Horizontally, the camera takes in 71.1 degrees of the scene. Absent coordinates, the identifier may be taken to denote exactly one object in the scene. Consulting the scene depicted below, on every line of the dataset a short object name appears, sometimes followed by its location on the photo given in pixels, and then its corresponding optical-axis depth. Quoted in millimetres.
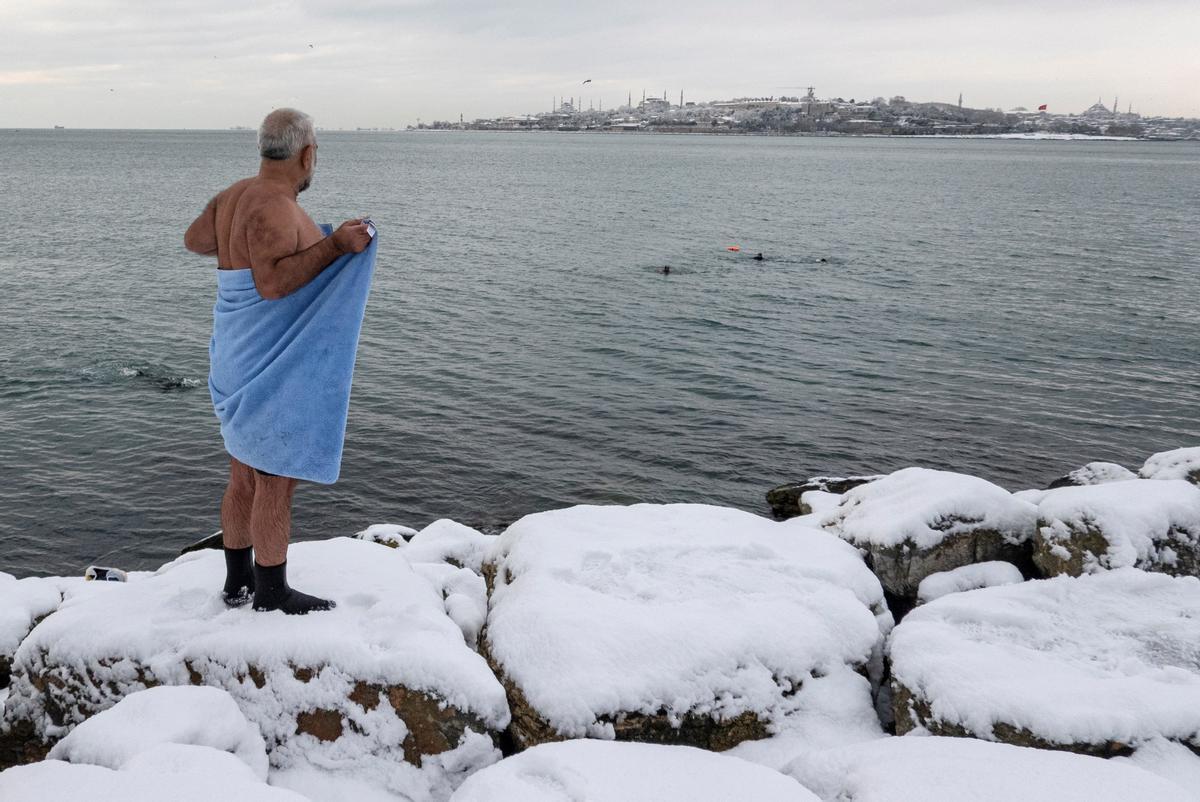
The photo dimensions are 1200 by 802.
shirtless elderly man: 4160
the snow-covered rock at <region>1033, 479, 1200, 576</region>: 7047
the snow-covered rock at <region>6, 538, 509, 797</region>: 4457
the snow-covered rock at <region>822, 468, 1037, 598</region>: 7609
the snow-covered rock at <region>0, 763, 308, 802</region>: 3322
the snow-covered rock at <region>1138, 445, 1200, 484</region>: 10680
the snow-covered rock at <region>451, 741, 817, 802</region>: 3633
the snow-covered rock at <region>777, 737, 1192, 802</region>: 3662
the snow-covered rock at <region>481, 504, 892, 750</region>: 4750
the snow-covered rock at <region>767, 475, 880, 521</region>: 12953
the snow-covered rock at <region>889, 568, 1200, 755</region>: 4453
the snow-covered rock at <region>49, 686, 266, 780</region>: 3912
